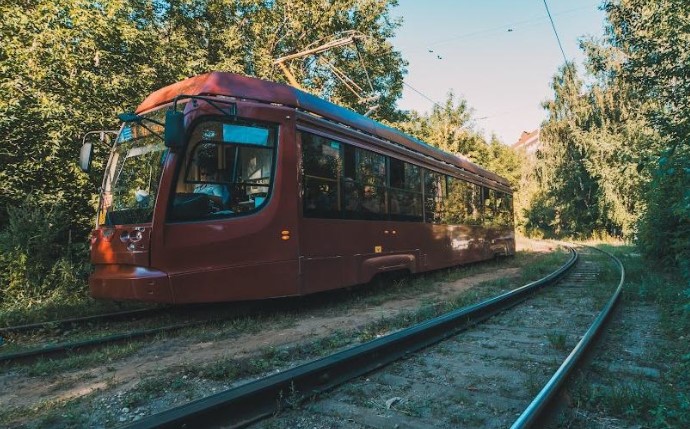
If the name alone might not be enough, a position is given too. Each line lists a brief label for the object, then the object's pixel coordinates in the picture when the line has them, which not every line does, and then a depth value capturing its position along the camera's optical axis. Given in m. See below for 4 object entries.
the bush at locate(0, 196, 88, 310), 7.95
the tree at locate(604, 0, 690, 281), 4.92
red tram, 5.64
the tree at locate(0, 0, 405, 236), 9.13
